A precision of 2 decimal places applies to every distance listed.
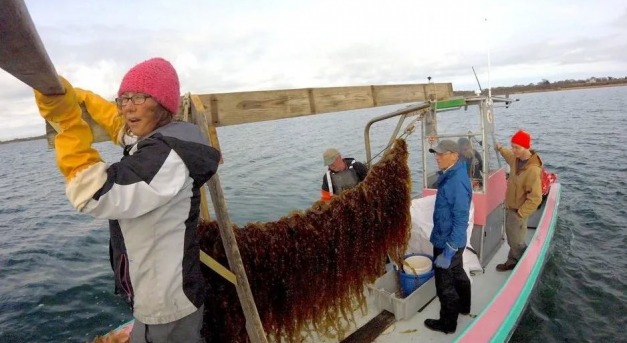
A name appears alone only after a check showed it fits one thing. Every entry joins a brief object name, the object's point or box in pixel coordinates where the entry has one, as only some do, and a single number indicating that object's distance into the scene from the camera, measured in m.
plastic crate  4.87
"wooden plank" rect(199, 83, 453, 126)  2.82
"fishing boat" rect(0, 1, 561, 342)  1.42
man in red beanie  5.88
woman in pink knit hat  1.60
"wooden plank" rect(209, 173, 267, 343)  2.61
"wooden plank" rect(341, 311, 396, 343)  4.53
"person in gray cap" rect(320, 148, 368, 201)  6.35
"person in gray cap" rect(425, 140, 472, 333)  4.41
